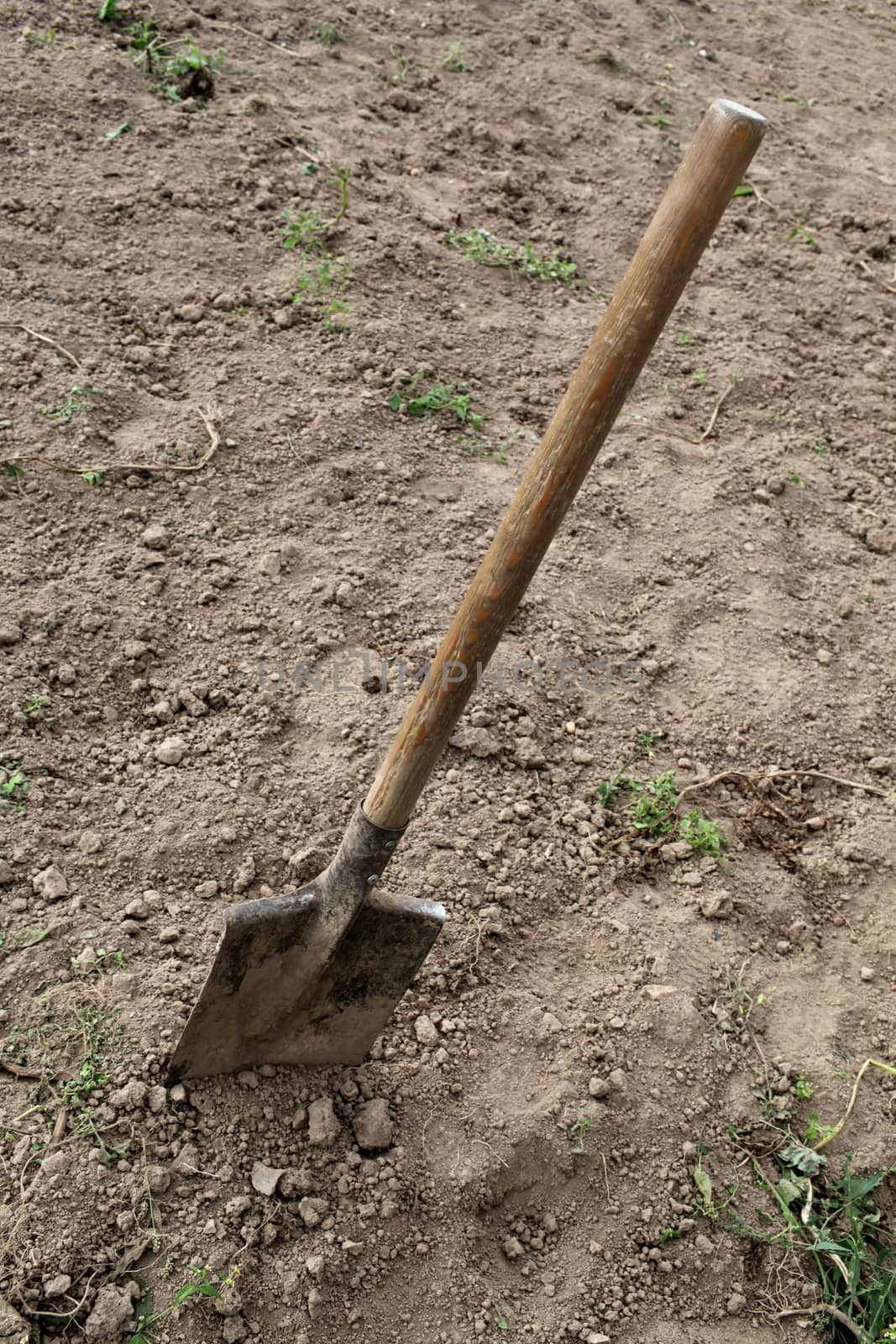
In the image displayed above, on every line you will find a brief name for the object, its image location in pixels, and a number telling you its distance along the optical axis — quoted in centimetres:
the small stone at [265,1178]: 190
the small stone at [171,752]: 246
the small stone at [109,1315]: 170
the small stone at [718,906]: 246
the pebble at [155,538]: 288
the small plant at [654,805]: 262
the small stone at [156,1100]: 194
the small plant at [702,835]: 258
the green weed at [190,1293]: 173
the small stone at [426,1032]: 217
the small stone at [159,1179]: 185
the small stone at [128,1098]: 193
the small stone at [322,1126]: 198
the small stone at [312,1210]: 189
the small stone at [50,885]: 217
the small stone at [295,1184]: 191
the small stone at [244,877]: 229
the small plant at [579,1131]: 206
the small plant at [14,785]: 231
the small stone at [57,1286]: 172
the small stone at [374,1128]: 200
